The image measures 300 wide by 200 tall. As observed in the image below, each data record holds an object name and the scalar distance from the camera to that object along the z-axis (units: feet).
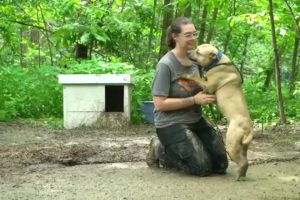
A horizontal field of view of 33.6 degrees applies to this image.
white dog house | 27.20
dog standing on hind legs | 13.87
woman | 14.85
